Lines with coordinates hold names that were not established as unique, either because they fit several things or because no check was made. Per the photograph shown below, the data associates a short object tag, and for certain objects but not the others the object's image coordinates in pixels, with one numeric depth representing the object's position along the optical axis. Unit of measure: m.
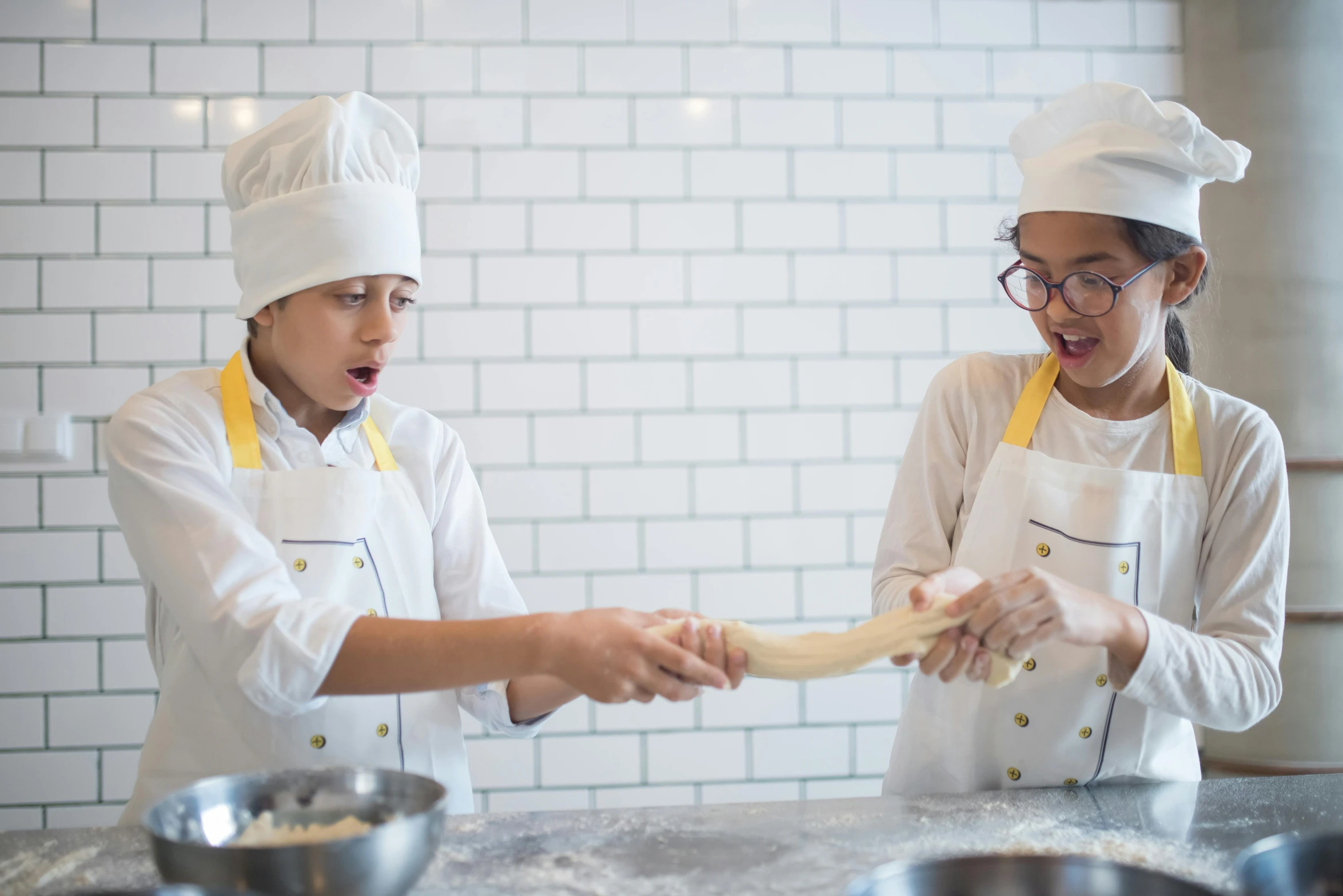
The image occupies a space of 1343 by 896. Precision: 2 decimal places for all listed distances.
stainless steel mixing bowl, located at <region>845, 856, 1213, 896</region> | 1.11
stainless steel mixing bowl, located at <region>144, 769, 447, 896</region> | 0.93
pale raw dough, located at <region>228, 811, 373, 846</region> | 1.15
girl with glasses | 1.53
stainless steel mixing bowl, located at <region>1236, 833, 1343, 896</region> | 1.12
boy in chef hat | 1.31
